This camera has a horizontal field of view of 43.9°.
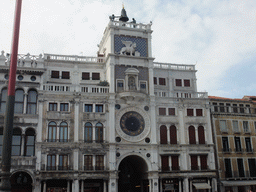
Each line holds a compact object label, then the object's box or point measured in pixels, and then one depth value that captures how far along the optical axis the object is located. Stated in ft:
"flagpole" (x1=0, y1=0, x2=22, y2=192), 75.36
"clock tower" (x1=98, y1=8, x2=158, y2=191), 148.77
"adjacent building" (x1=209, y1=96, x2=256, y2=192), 163.94
